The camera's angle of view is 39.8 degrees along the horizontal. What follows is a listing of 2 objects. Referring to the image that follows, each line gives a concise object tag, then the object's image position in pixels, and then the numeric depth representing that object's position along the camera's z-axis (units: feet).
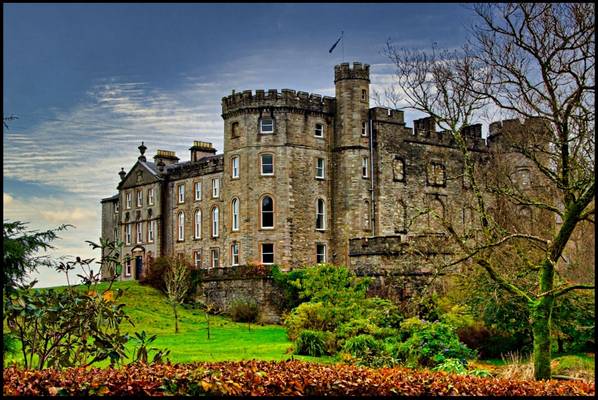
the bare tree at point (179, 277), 130.41
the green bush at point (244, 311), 139.13
